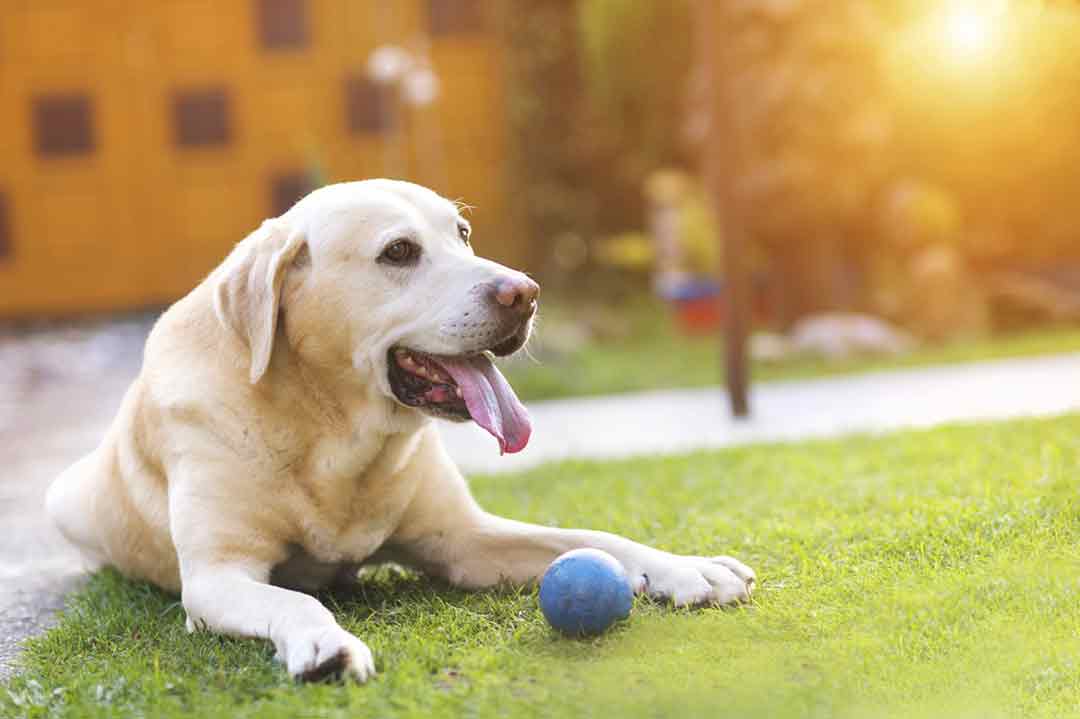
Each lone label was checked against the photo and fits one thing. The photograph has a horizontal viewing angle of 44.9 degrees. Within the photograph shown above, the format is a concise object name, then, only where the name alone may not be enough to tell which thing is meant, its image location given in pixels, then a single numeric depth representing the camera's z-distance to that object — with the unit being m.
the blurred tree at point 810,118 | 9.18
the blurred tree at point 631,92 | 11.26
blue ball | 2.53
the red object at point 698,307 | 9.81
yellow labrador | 2.74
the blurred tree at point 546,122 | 12.09
